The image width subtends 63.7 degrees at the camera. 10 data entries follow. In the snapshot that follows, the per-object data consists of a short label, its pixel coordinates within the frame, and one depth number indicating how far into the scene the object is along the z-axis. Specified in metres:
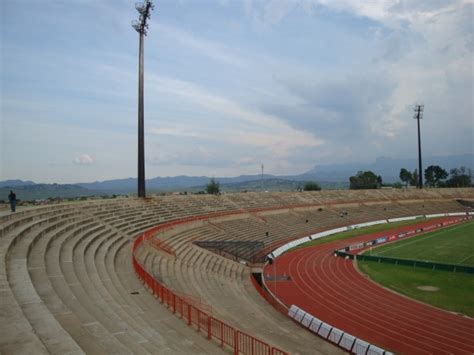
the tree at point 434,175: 138.75
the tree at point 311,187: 106.61
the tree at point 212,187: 104.82
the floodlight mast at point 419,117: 91.03
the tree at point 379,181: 137.36
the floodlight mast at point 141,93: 37.88
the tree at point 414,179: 145.12
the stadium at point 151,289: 8.50
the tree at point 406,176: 143.25
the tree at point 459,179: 146.75
